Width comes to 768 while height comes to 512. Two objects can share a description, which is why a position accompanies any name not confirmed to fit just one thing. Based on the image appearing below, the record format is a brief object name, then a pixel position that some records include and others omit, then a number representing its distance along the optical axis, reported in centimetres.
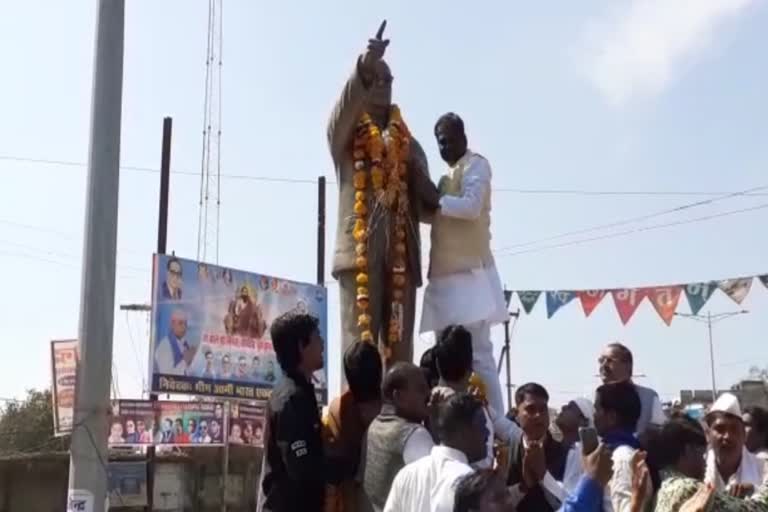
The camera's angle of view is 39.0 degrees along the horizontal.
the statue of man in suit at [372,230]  595
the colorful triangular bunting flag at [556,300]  1734
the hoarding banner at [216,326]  2067
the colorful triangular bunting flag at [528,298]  1786
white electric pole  625
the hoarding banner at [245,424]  2256
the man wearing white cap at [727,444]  441
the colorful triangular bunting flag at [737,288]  1535
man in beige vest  615
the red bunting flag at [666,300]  1577
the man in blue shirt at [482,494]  329
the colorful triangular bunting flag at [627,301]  1617
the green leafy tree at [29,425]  3188
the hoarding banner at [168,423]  2098
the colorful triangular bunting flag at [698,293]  1555
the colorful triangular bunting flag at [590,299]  1669
